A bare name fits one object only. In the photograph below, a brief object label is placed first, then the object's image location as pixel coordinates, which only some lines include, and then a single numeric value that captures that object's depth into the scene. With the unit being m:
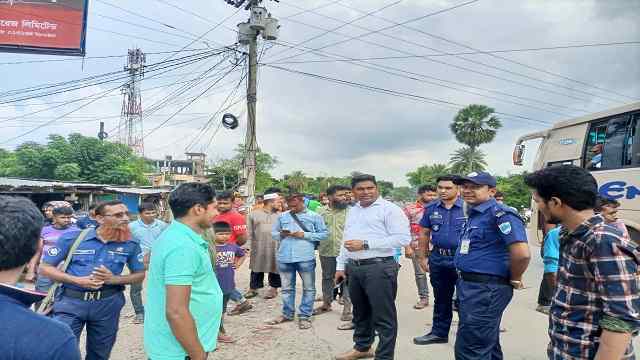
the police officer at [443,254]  4.64
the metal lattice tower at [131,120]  48.91
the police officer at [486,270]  3.16
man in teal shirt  2.07
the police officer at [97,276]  2.99
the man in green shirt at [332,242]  5.97
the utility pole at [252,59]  11.84
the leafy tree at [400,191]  89.42
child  5.11
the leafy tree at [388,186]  81.38
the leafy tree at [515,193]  32.59
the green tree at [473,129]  36.41
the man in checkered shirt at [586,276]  1.70
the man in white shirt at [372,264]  3.94
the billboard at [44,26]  13.44
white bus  7.46
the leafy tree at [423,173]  58.91
